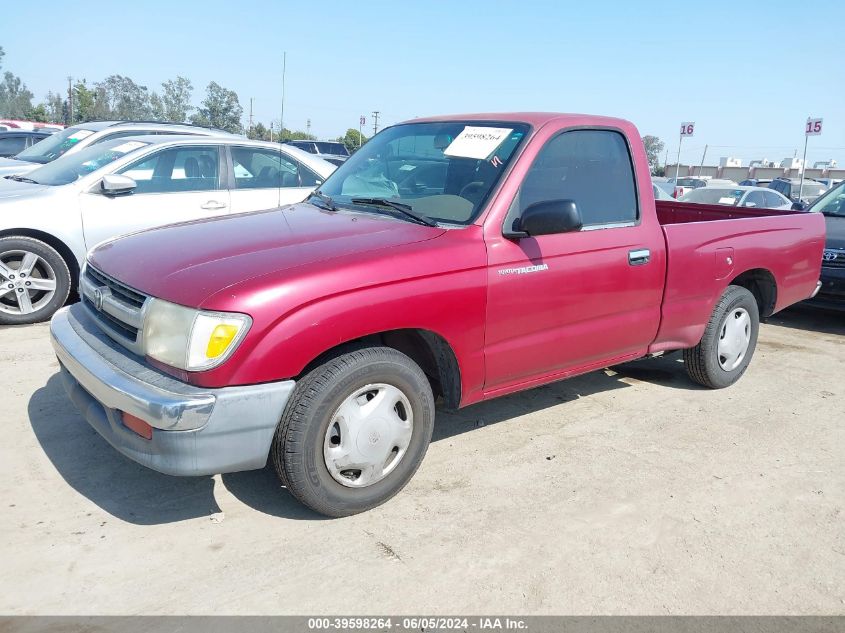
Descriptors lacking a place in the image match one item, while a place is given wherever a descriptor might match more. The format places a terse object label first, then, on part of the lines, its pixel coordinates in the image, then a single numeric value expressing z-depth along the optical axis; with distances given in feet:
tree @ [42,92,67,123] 272.35
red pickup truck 9.16
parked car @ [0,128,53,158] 51.62
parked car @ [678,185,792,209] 43.29
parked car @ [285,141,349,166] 76.02
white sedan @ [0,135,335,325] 19.63
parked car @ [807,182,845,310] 23.65
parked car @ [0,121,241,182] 30.94
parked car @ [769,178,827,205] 74.56
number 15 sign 68.39
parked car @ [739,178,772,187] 88.40
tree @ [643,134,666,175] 280.12
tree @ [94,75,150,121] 243.81
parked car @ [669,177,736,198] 86.95
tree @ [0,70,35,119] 320.52
